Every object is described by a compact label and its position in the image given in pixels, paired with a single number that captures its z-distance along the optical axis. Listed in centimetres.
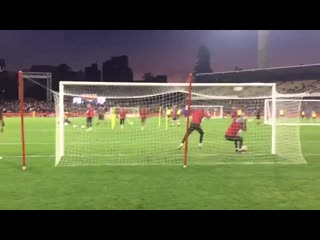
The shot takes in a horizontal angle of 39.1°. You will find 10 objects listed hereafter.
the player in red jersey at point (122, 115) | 2987
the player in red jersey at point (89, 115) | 2781
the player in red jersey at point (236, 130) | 1588
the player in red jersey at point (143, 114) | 2822
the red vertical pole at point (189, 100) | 1216
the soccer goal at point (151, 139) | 1409
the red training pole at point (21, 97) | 1157
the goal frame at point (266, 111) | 2592
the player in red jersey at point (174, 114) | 3206
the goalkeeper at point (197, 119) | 1689
